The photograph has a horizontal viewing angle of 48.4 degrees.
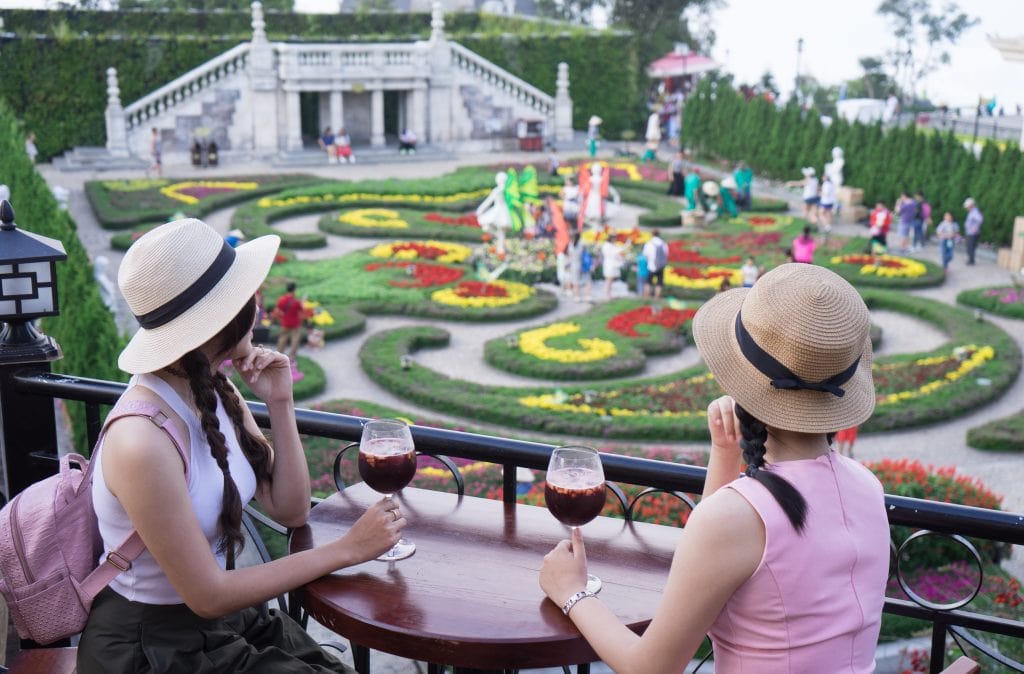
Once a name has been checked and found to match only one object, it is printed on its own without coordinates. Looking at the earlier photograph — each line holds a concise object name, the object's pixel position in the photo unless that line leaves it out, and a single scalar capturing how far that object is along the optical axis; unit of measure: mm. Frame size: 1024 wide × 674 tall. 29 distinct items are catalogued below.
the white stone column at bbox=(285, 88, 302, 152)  33000
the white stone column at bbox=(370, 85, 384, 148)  33938
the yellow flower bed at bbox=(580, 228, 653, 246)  20406
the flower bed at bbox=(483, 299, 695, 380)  13484
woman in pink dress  2221
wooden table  2510
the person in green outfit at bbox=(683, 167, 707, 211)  23625
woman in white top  2584
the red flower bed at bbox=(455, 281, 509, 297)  16844
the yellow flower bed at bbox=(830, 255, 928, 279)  18469
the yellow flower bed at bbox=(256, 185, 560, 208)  25078
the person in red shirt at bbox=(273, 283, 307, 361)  13773
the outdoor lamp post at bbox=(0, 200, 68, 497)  3855
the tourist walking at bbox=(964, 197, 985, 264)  19812
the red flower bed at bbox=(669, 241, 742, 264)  19453
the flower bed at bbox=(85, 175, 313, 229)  22828
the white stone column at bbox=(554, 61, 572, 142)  36406
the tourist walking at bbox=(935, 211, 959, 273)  19078
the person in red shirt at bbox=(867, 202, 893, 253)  19781
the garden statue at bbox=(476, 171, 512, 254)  19406
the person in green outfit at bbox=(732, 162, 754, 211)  24500
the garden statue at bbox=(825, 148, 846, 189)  23922
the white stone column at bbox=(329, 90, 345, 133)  33344
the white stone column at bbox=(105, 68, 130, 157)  31281
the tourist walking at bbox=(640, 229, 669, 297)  16719
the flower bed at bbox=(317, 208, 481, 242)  21828
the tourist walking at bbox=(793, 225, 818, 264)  17516
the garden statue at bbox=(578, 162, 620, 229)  20625
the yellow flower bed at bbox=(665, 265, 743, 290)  17500
